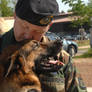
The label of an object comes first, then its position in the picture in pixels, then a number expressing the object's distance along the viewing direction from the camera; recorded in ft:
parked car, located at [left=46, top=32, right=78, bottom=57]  54.54
